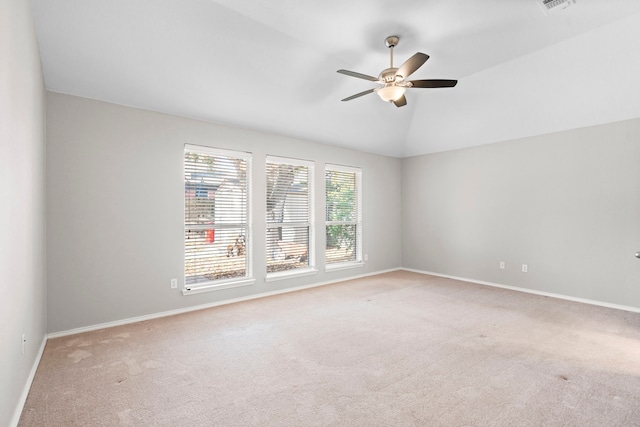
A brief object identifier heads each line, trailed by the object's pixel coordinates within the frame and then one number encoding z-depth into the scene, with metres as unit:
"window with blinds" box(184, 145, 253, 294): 4.18
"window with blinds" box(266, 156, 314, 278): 5.00
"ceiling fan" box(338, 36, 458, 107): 2.99
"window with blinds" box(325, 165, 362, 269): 5.82
